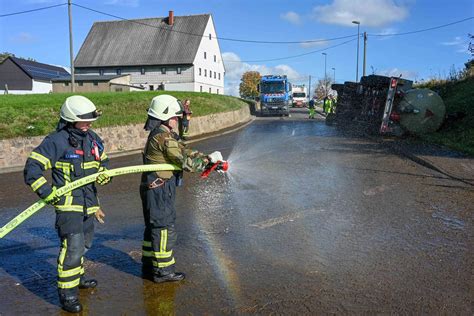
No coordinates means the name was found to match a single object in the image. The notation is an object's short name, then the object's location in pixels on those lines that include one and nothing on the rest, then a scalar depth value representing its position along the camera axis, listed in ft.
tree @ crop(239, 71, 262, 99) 312.91
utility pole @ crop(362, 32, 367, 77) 119.11
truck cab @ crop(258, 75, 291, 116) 115.75
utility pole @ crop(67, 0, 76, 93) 94.49
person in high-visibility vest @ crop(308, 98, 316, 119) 109.30
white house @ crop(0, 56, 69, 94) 200.13
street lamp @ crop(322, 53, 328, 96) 265.85
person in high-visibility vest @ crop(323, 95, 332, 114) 111.61
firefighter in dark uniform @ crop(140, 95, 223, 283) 14.24
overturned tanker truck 54.03
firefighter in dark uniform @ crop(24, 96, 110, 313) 12.57
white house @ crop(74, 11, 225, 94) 192.75
